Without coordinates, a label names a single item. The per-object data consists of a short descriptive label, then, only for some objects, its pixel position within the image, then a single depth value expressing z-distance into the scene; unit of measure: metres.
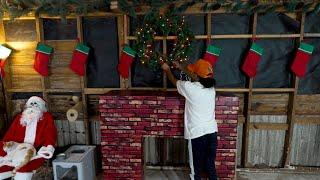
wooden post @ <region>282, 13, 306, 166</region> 4.36
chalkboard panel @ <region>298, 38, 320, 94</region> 4.34
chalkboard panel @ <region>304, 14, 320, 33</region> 4.23
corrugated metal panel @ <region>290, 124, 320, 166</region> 4.59
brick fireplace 4.07
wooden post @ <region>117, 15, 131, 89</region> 4.32
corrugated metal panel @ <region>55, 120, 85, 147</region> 4.81
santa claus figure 4.11
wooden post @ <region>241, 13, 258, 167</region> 4.25
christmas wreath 4.03
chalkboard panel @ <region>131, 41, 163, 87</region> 4.54
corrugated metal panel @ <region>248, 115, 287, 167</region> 4.61
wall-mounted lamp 4.37
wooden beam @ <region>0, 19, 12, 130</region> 4.54
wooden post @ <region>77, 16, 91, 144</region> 4.41
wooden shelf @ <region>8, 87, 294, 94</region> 4.44
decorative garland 3.91
